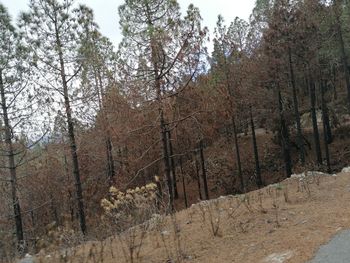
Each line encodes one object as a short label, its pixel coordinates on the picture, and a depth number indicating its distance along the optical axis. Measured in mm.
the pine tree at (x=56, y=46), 17359
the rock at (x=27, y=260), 7531
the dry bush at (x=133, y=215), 8602
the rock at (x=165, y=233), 9094
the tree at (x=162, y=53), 13773
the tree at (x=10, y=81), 17156
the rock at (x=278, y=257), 6238
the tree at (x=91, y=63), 17781
